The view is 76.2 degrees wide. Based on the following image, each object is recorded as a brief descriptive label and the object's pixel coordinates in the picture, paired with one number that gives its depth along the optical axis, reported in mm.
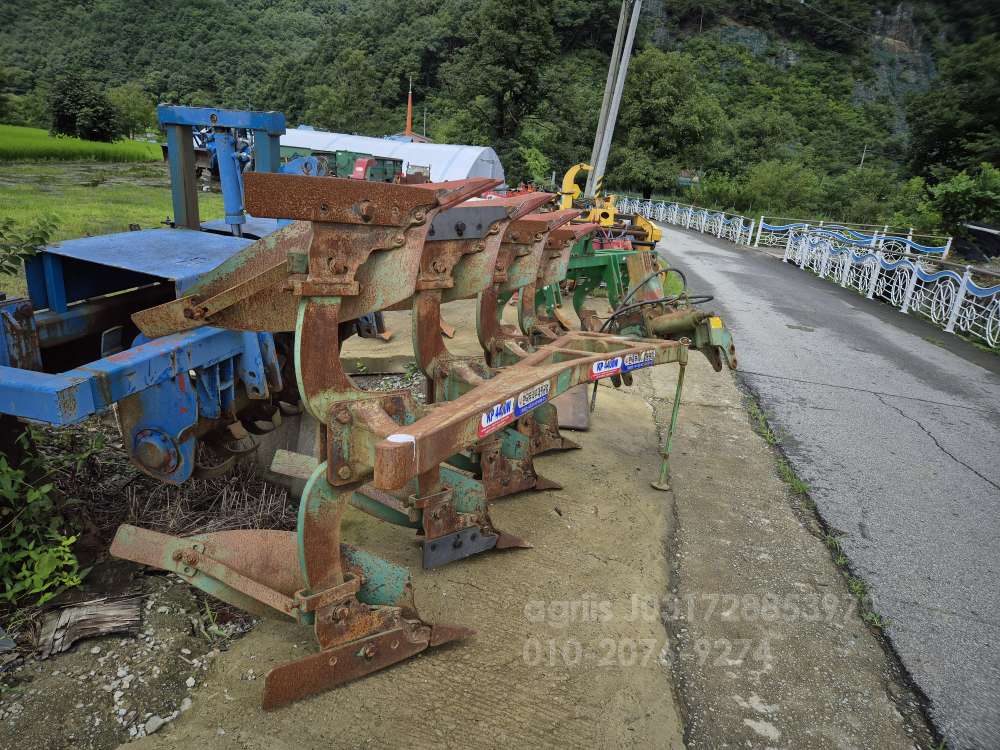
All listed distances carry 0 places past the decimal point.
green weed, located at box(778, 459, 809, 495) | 4420
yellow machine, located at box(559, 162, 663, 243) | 11195
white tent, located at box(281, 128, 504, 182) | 20219
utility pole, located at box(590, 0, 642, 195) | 16547
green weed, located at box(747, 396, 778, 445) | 5338
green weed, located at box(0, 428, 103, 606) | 2572
